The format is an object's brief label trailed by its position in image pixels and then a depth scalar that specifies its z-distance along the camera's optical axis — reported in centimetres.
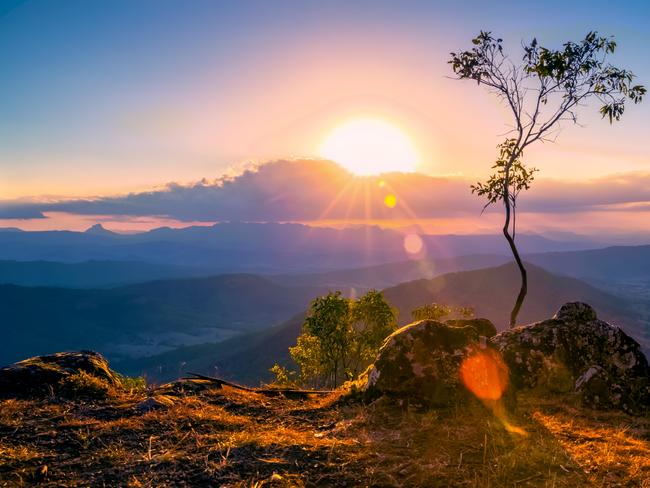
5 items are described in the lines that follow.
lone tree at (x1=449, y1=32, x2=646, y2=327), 2153
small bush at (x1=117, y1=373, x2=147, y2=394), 1380
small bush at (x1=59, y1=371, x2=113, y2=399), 1245
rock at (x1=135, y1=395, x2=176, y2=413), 1103
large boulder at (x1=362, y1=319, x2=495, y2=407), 1109
